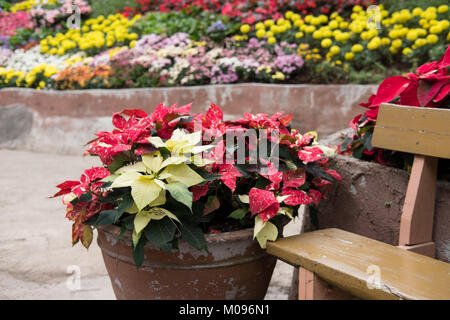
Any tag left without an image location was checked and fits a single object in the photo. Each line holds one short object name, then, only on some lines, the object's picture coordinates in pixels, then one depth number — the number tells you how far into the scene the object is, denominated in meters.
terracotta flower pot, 1.33
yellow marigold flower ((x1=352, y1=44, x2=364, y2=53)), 4.14
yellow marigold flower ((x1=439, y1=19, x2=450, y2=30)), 3.90
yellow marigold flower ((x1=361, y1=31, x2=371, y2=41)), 4.20
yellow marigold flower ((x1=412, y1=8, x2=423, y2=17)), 4.20
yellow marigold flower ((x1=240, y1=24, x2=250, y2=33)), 4.88
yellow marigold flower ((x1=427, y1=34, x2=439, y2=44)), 3.84
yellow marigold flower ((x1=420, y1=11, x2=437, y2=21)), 4.07
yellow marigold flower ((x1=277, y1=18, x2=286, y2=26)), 4.89
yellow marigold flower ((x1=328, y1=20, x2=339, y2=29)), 4.57
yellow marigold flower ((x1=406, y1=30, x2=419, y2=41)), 3.95
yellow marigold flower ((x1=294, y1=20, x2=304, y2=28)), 4.80
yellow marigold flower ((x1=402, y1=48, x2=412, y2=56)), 3.91
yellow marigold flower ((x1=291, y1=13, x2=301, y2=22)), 4.90
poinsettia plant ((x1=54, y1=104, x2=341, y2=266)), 1.25
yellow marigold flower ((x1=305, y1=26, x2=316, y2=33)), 4.59
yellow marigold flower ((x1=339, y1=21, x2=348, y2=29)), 4.55
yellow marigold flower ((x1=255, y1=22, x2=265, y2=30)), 4.89
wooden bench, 1.11
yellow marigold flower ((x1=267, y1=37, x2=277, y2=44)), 4.66
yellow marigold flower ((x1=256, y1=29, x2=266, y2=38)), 4.79
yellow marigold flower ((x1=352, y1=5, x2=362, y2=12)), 4.79
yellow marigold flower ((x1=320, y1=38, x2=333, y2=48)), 4.31
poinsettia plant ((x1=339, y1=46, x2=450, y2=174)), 1.46
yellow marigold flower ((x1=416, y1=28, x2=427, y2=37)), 3.97
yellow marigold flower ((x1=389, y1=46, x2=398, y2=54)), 4.05
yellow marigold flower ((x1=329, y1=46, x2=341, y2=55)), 4.16
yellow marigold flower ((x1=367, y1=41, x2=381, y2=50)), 4.07
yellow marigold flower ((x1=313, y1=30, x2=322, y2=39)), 4.48
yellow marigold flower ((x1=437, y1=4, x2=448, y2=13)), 4.13
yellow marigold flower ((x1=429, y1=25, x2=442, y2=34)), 3.89
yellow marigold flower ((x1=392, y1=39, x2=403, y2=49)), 4.01
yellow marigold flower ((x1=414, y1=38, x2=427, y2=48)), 3.86
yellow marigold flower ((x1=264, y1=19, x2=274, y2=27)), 4.89
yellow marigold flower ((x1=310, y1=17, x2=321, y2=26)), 4.71
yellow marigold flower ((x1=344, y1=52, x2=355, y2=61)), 4.13
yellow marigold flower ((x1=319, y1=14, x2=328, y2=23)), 4.75
